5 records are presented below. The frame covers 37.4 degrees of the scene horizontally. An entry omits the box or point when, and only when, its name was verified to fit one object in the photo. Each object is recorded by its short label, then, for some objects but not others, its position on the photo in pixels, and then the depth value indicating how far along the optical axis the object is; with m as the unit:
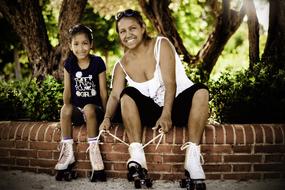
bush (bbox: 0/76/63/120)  4.91
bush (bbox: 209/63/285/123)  4.21
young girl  3.81
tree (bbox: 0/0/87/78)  5.63
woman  3.38
